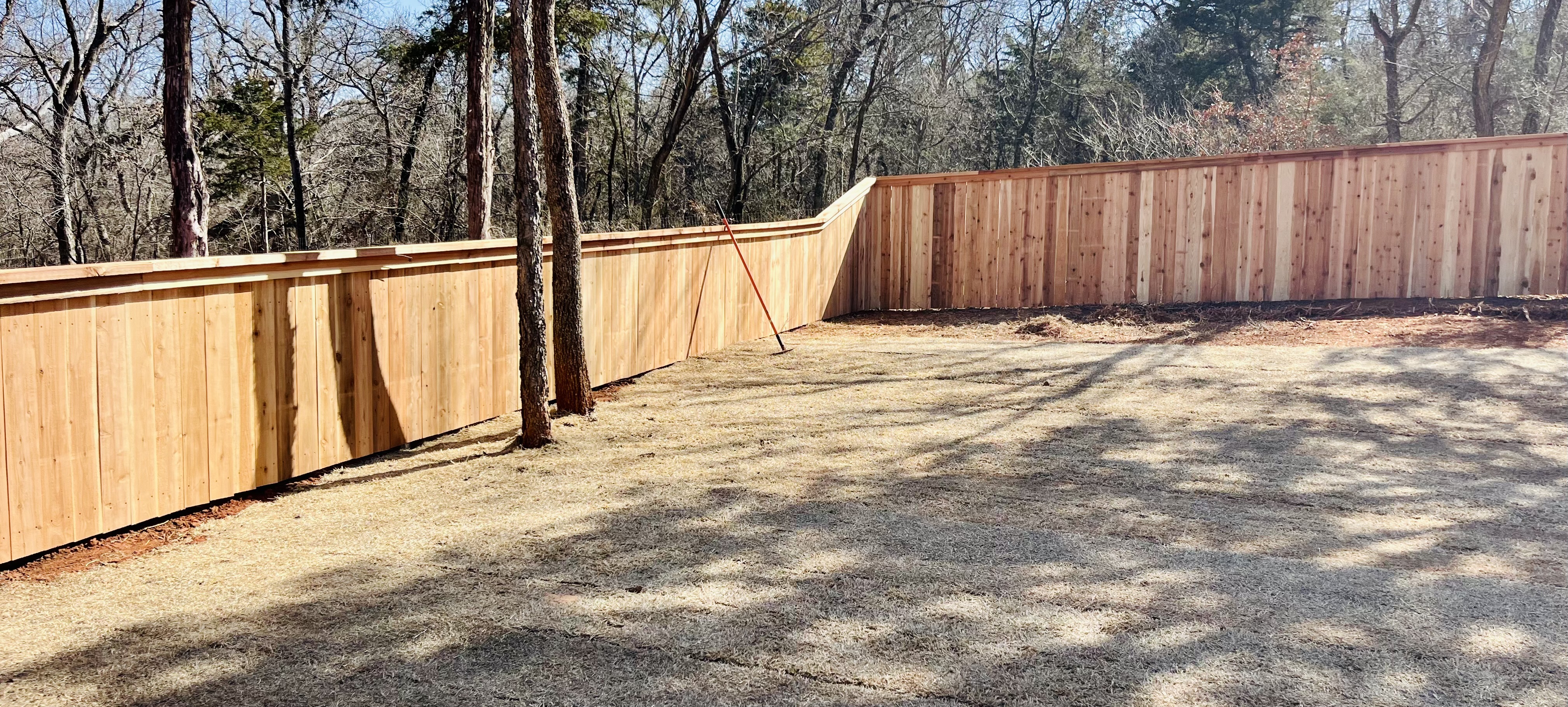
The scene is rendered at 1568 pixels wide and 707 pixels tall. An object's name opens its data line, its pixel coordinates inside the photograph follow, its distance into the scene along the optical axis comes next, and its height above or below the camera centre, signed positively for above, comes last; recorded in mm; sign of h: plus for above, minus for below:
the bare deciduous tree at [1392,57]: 20812 +4161
